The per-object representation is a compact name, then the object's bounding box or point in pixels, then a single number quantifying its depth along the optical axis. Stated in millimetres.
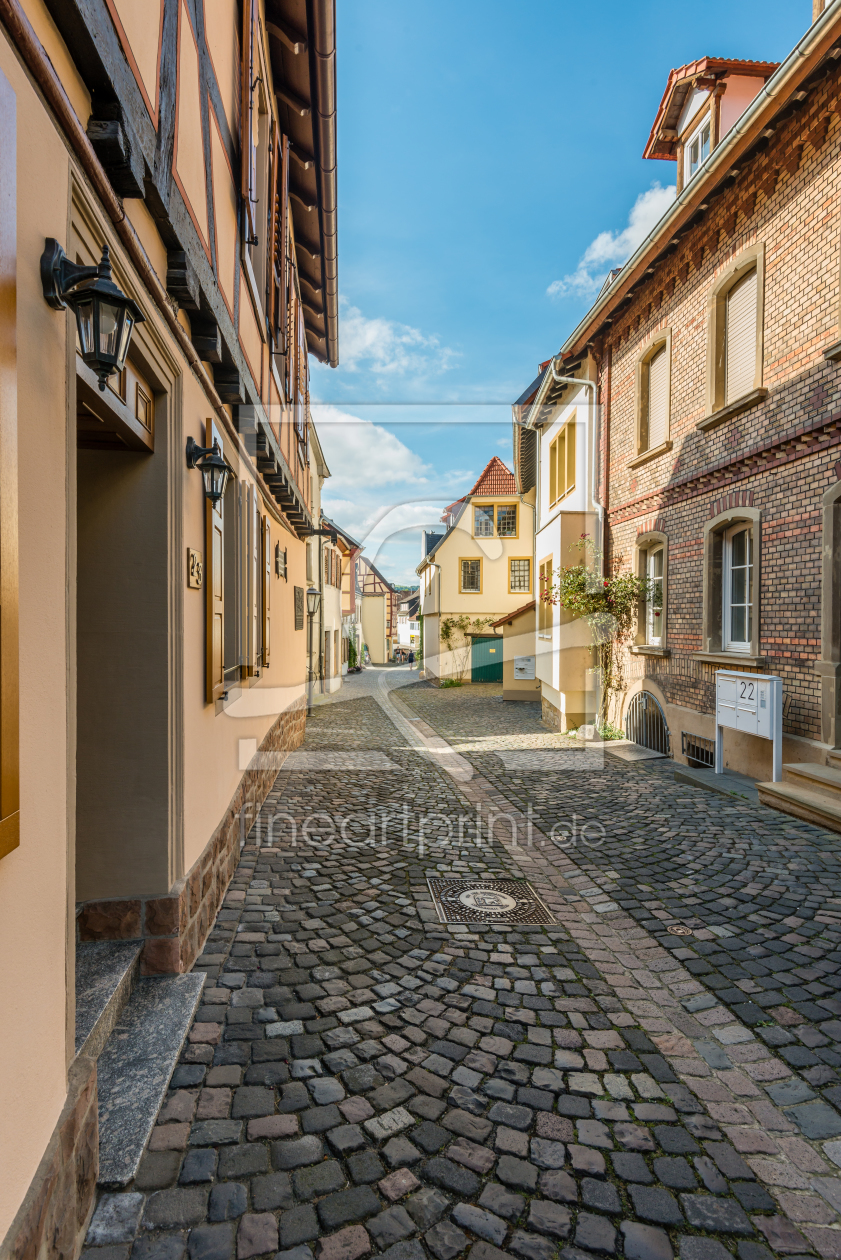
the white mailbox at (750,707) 6758
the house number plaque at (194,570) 3451
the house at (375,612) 49562
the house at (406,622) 62112
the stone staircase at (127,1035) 2178
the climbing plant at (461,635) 25578
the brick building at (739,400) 6395
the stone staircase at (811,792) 5836
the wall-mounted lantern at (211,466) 3512
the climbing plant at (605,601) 10578
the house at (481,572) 25203
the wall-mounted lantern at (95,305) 1693
